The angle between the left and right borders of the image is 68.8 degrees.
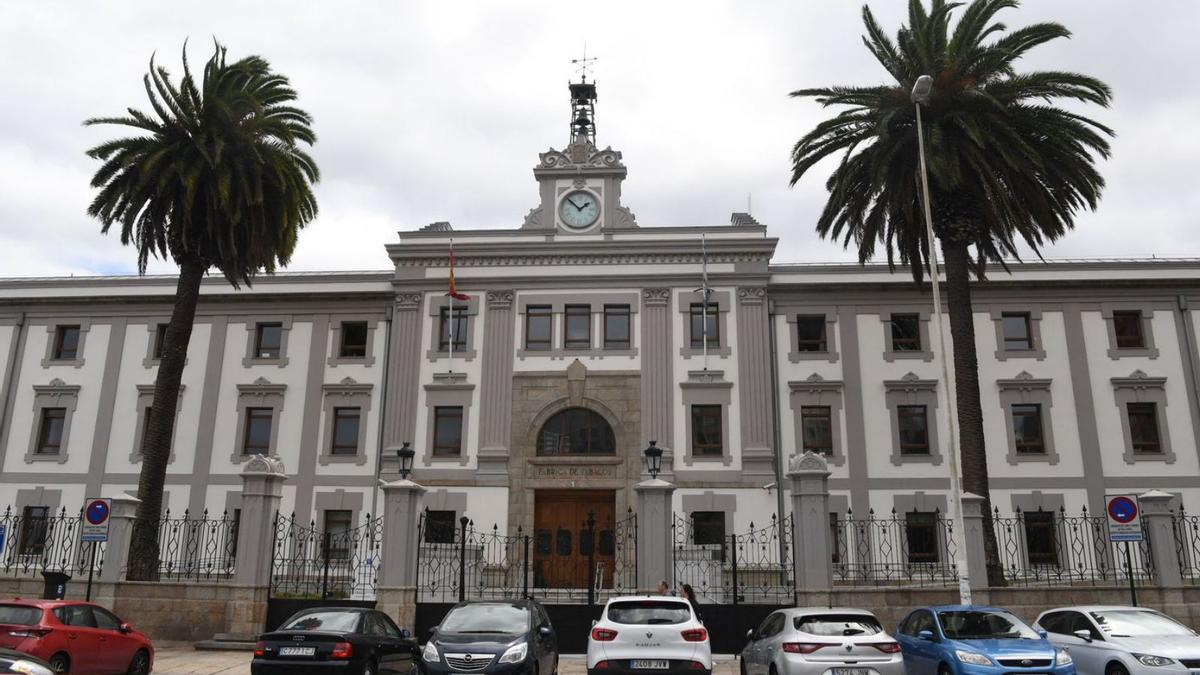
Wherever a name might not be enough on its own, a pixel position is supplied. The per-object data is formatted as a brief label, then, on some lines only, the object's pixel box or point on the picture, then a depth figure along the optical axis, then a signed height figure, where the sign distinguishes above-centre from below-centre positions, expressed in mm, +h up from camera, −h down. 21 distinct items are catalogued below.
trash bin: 18547 -904
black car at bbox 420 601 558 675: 12312 -1388
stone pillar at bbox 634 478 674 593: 18953 +258
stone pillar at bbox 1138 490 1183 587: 18484 +274
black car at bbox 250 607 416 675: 12969 -1517
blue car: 12422 -1387
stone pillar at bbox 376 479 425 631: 18781 -199
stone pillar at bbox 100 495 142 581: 19922 +44
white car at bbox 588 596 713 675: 12539 -1365
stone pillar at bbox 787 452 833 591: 18188 +485
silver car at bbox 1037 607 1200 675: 12758 -1346
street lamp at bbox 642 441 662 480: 22788 +2415
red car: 13711 -1529
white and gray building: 30781 +5856
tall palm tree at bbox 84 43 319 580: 24406 +9947
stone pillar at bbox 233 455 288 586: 19469 +420
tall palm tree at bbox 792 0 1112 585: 23094 +10607
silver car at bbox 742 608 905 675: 12070 -1339
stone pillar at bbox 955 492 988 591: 18328 +153
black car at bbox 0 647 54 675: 8188 -1152
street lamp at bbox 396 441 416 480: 22816 +2374
